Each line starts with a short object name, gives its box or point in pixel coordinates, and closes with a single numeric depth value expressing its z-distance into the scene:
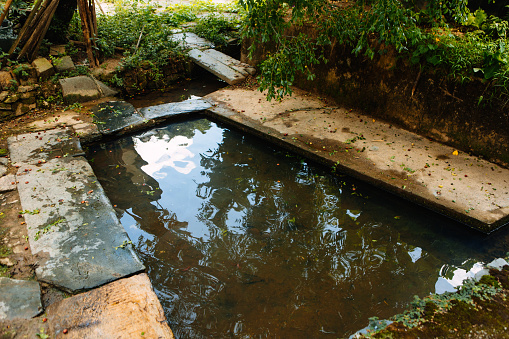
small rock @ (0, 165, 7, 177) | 3.84
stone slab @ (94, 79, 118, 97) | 5.95
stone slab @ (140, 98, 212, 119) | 5.51
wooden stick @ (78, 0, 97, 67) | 5.83
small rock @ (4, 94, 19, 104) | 5.12
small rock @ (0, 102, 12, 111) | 5.10
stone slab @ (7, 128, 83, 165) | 4.16
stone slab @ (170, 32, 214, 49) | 7.46
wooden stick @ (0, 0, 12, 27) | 4.98
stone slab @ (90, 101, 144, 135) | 5.04
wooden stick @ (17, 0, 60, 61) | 5.56
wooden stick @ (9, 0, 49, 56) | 5.46
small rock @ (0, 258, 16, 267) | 2.82
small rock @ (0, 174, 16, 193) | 3.62
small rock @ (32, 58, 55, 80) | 5.55
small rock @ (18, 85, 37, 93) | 5.31
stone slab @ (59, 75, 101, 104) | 5.57
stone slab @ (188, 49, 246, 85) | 6.60
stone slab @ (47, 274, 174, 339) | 2.32
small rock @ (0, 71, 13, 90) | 5.22
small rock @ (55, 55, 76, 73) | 5.83
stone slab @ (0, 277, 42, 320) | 2.42
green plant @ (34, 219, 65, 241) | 3.05
